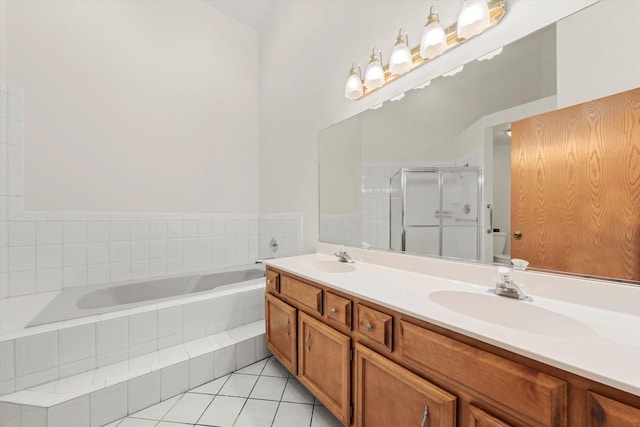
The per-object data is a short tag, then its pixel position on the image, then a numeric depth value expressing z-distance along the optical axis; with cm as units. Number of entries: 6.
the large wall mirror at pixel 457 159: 96
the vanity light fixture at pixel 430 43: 109
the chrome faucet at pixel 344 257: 171
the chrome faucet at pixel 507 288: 91
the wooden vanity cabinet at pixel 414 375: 54
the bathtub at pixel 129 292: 156
